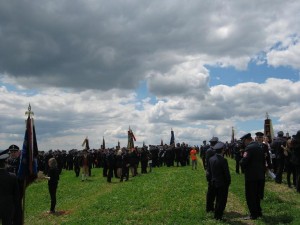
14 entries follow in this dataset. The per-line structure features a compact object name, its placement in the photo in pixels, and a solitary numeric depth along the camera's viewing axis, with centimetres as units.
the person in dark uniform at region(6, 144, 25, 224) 764
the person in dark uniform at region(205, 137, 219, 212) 898
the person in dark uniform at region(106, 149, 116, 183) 1992
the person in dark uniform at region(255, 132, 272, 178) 1264
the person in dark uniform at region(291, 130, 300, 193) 995
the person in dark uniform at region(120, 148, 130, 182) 1999
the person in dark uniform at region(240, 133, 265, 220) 823
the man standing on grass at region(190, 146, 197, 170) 2407
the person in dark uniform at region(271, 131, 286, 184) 1317
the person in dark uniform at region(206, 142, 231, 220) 812
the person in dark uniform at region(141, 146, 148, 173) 2472
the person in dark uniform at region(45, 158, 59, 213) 1136
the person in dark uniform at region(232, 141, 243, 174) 1681
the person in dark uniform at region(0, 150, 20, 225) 607
